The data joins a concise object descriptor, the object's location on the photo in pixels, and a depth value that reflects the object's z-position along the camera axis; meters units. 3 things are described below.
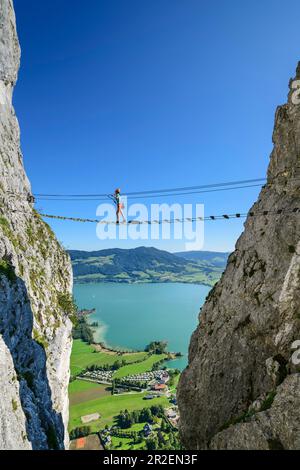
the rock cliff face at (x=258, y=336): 14.15
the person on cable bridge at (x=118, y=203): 18.80
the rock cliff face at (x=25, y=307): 17.47
